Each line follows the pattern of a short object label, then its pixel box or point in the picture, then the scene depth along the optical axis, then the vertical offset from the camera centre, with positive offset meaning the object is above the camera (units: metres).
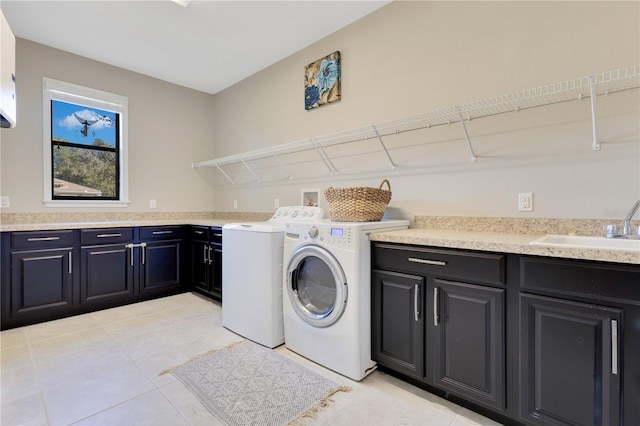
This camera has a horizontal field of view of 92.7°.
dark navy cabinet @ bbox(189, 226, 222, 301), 3.16 -0.51
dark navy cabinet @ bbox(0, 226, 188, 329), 2.58 -0.54
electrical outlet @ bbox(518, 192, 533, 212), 1.79 +0.06
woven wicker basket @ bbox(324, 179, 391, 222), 2.02 +0.07
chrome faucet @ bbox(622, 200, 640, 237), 1.42 -0.06
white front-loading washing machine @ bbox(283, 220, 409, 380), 1.81 -0.52
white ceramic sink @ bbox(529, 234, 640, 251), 1.39 -0.14
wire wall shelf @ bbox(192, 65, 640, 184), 1.54 +0.65
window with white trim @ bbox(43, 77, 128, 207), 3.12 +0.75
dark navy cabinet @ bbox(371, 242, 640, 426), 1.15 -0.54
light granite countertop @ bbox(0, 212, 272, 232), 2.74 -0.06
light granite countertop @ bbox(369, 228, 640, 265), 1.12 -0.14
